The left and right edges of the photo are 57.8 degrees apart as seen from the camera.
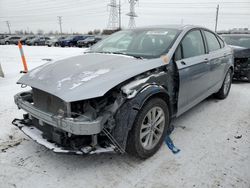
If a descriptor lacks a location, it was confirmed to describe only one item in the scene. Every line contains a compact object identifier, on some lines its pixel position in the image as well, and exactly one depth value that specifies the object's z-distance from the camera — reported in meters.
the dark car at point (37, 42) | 35.14
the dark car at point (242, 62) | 6.45
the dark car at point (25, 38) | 38.98
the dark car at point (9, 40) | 38.12
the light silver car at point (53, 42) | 32.44
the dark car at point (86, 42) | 28.38
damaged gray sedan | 2.41
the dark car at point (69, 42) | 31.00
